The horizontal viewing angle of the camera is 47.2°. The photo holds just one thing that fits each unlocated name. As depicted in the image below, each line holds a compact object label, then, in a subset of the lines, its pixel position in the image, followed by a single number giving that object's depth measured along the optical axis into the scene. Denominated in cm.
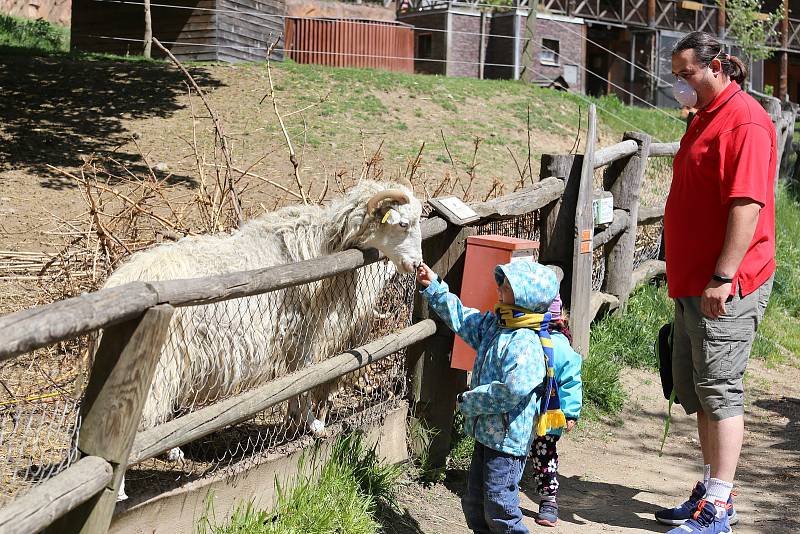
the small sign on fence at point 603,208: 631
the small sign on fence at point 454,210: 459
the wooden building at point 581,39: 2841
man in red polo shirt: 397
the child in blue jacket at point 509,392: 357
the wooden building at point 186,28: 1839
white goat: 400
